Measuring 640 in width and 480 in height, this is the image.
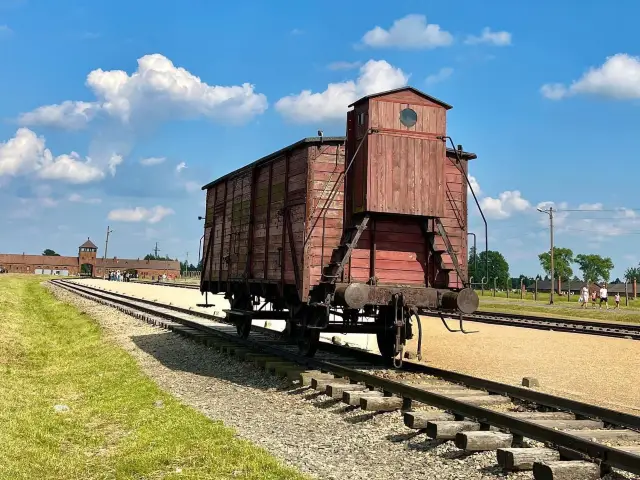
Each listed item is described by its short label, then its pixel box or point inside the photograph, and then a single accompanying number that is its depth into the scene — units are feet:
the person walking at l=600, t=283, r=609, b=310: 123.34
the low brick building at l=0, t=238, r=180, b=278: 492.95
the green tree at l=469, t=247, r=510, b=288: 560.37
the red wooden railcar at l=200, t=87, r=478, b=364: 34.60
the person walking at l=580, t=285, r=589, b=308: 130.52
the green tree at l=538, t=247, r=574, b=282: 508.94
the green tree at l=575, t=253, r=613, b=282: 543.80
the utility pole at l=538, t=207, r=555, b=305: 173.84
